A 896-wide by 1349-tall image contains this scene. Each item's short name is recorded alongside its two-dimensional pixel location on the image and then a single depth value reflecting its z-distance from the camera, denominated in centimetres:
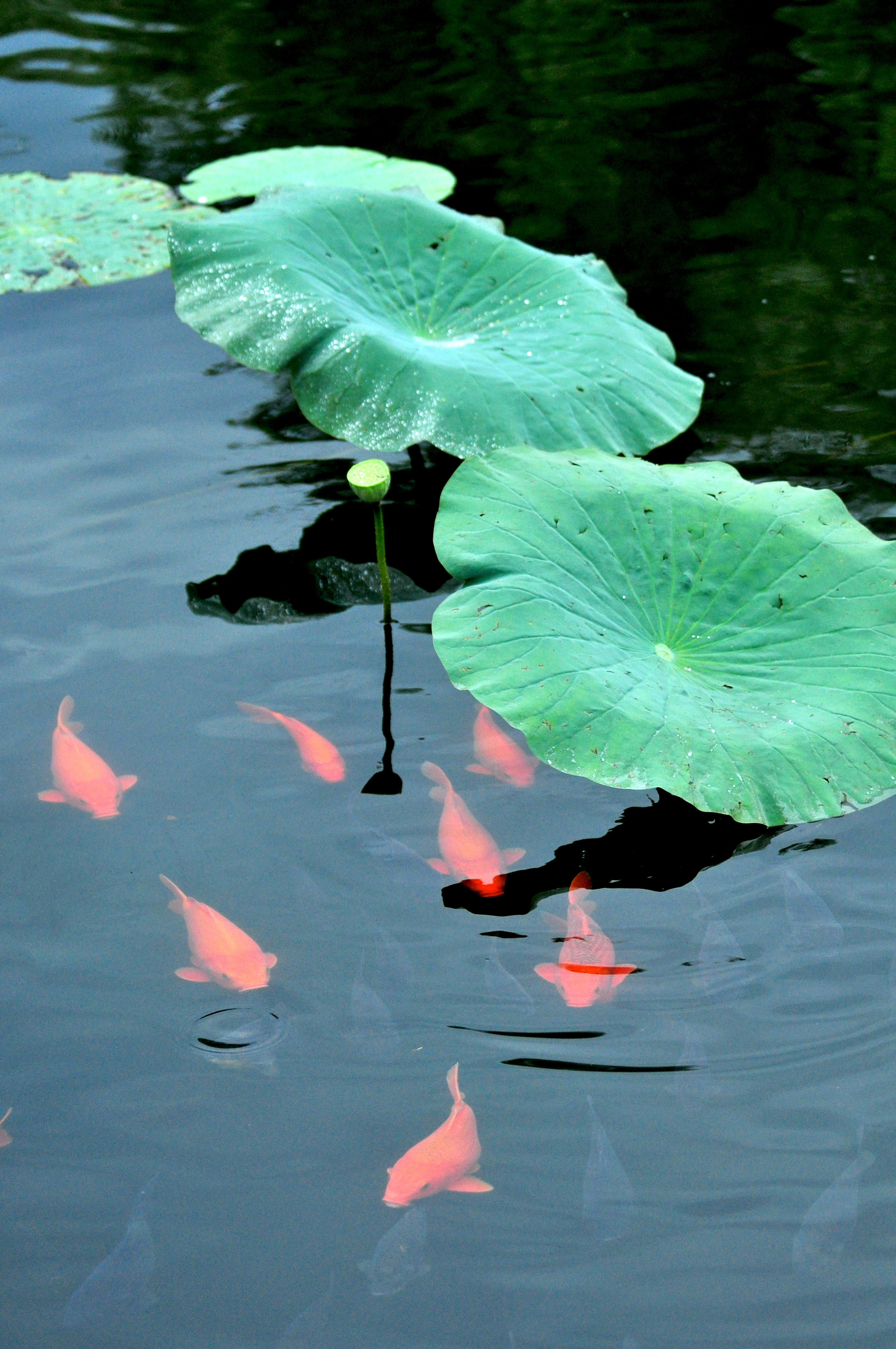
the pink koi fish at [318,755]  568
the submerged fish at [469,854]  511
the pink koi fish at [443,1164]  398
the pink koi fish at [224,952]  463
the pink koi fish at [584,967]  464
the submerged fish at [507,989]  464
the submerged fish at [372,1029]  451
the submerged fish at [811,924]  484
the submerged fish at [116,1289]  376
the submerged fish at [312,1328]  367
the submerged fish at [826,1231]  383
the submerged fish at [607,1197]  396
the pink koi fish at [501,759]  561
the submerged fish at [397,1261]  379
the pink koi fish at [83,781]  546
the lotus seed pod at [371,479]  541
